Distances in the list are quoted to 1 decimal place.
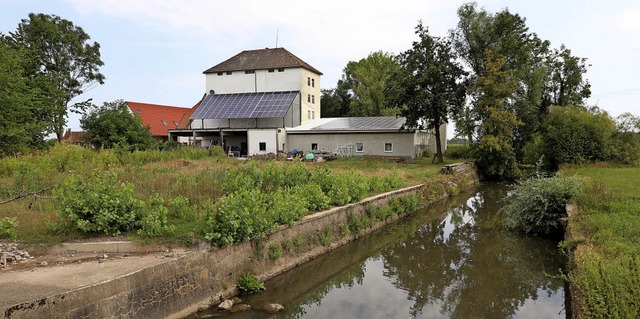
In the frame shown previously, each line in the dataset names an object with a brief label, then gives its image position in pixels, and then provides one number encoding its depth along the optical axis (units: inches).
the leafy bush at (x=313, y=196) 436.8
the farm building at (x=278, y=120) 1306.6
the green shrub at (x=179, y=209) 344.9
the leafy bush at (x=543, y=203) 452.1
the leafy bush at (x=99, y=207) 293.1
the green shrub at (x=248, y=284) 308.2
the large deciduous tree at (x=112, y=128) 1067.3
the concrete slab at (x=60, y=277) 200.5
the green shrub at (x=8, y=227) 290.0
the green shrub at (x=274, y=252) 346.0
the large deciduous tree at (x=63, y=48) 1440.7
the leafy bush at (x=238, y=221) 301.0
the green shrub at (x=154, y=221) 291.0
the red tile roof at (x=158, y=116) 1777.8
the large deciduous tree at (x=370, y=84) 1967.3
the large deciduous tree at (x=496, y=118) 1044.5
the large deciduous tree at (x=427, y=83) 1102.4
